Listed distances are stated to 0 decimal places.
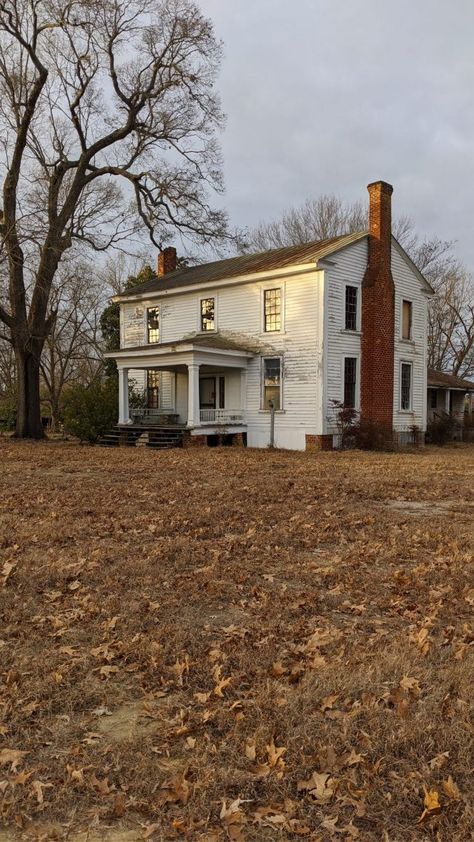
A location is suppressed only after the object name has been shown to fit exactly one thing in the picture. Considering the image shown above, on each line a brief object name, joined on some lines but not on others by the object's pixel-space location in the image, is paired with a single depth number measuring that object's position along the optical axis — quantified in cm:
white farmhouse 1975
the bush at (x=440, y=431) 2567
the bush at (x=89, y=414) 2222
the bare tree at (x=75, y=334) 3312
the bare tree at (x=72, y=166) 2226
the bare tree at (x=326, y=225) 3869
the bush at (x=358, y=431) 1981
